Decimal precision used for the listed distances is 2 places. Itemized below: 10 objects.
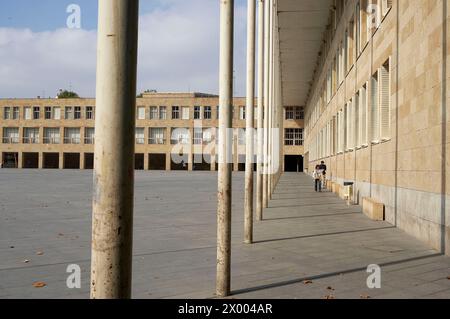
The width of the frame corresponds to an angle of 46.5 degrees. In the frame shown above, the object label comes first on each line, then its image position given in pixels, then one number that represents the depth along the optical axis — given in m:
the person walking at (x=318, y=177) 28.45
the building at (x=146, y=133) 87.88
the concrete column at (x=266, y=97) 15.82
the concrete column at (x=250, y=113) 10.11
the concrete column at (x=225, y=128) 6.54
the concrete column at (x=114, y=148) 2.95
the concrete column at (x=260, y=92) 13.37
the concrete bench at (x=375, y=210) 14.77
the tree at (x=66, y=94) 128.91
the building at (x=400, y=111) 9.88
